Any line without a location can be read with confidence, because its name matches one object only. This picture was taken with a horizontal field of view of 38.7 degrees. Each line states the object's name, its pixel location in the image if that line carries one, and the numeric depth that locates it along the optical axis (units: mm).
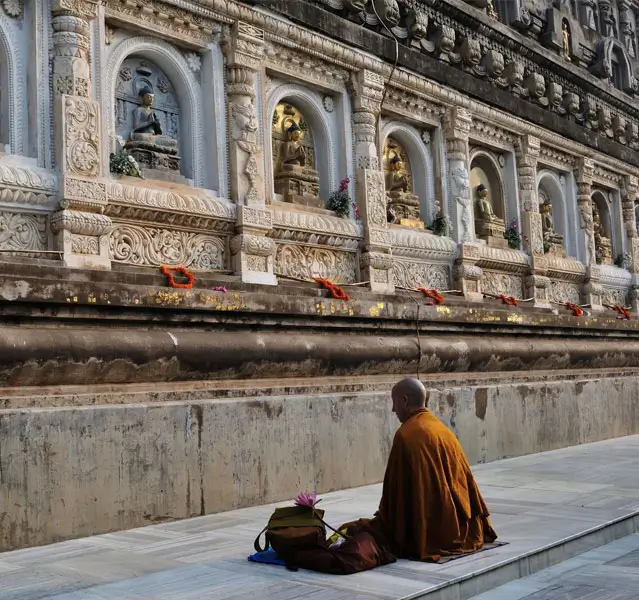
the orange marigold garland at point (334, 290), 10109
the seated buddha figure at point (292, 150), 10867
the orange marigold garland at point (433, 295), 11719
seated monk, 5469
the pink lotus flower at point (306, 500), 5441
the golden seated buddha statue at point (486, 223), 14156
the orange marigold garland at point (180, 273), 8359
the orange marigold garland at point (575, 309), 15242
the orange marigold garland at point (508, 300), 13414
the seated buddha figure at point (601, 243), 17578
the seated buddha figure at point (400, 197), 12430
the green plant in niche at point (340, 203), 11070
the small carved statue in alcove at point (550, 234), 15930
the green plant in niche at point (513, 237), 14554
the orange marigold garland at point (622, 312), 16780
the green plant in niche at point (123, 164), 8594
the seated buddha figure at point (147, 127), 9164
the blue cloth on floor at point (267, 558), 5422
